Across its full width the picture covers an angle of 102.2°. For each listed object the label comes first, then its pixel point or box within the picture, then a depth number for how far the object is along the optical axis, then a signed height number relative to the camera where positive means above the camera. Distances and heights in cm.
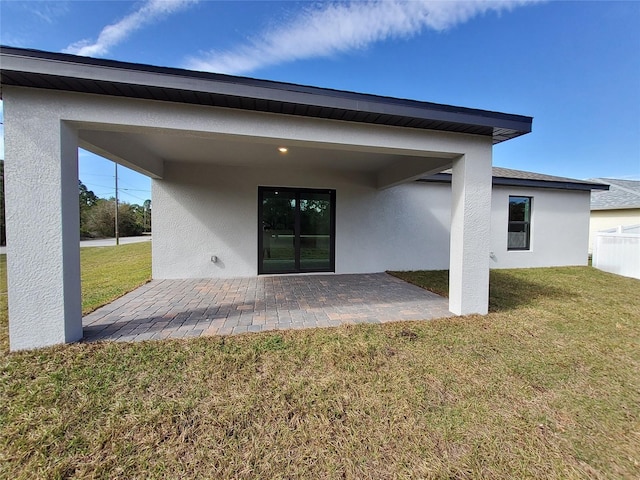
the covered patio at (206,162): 279 +121
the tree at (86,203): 2647 +287
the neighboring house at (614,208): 1330 +132
